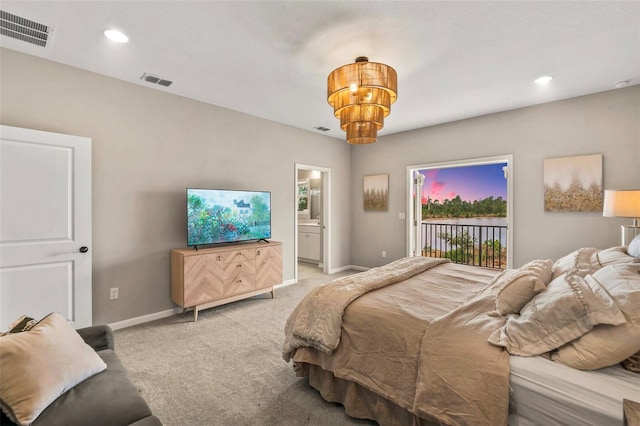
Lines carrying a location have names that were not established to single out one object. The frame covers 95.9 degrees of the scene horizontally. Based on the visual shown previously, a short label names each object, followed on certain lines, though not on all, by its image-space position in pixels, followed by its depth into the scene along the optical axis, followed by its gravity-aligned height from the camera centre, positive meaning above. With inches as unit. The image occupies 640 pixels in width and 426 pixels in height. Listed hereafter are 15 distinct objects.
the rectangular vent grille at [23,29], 85.8 +57.4
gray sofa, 43.8 -31.6
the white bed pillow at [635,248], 81.8 -11.1
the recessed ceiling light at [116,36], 92.4 +57.5
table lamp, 105.2 +2.5
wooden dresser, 130.6 -30.6
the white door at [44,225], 97.0 -4.9
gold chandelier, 89.8 +39.0
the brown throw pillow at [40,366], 42.2 -25.6
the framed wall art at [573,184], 138.7 +13.6
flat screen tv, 139.0 -2.2
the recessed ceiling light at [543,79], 122.2 +56.9
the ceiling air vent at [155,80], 123.1 +58.0
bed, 47.0 -27.2
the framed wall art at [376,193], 220.5 +14.7
